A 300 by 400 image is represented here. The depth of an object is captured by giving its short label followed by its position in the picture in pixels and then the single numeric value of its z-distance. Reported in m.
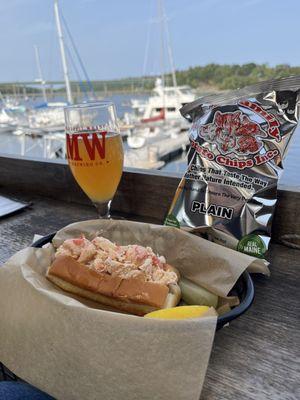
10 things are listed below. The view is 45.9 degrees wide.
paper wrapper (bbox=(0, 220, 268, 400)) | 0.34
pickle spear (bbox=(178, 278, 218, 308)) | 0.47
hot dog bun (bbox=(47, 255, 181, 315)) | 0.44
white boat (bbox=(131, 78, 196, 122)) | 11.71
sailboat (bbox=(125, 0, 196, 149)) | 11.47
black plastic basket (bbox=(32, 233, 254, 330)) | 0.40
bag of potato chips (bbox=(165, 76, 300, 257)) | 0.59
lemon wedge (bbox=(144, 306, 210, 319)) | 0.38
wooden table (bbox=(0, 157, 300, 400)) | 0.37
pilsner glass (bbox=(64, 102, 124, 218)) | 0.64
